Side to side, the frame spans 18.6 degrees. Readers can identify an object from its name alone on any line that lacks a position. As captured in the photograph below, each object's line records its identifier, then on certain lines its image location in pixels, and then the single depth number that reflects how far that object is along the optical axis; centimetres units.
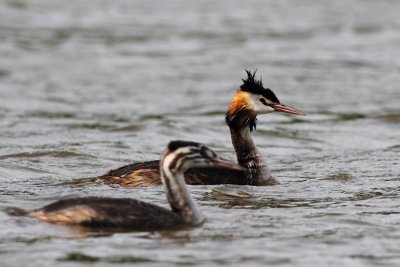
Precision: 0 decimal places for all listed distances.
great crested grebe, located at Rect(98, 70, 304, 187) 1414
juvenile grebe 1134
